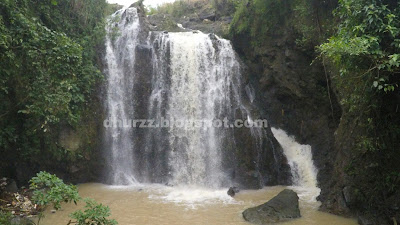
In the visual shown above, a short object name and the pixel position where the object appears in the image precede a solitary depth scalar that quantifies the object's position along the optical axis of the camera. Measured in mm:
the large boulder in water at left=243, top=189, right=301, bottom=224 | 8500
